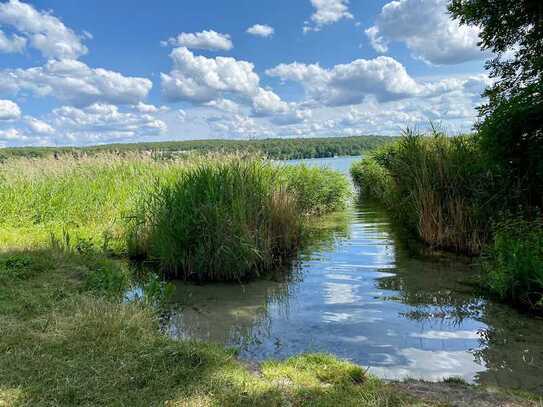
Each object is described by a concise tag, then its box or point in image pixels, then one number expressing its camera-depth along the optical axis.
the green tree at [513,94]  6.97
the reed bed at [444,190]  8.27
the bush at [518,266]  5.44
